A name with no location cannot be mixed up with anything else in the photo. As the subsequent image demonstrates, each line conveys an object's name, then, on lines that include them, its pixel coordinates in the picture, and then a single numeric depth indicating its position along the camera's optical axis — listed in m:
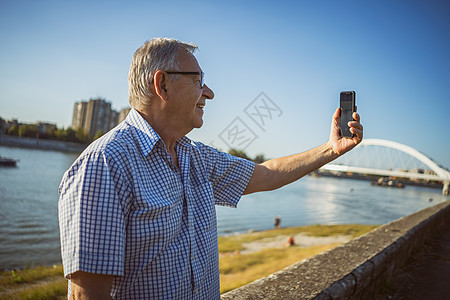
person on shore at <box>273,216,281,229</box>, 19.83
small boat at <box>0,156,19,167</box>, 33.72
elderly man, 0.88
